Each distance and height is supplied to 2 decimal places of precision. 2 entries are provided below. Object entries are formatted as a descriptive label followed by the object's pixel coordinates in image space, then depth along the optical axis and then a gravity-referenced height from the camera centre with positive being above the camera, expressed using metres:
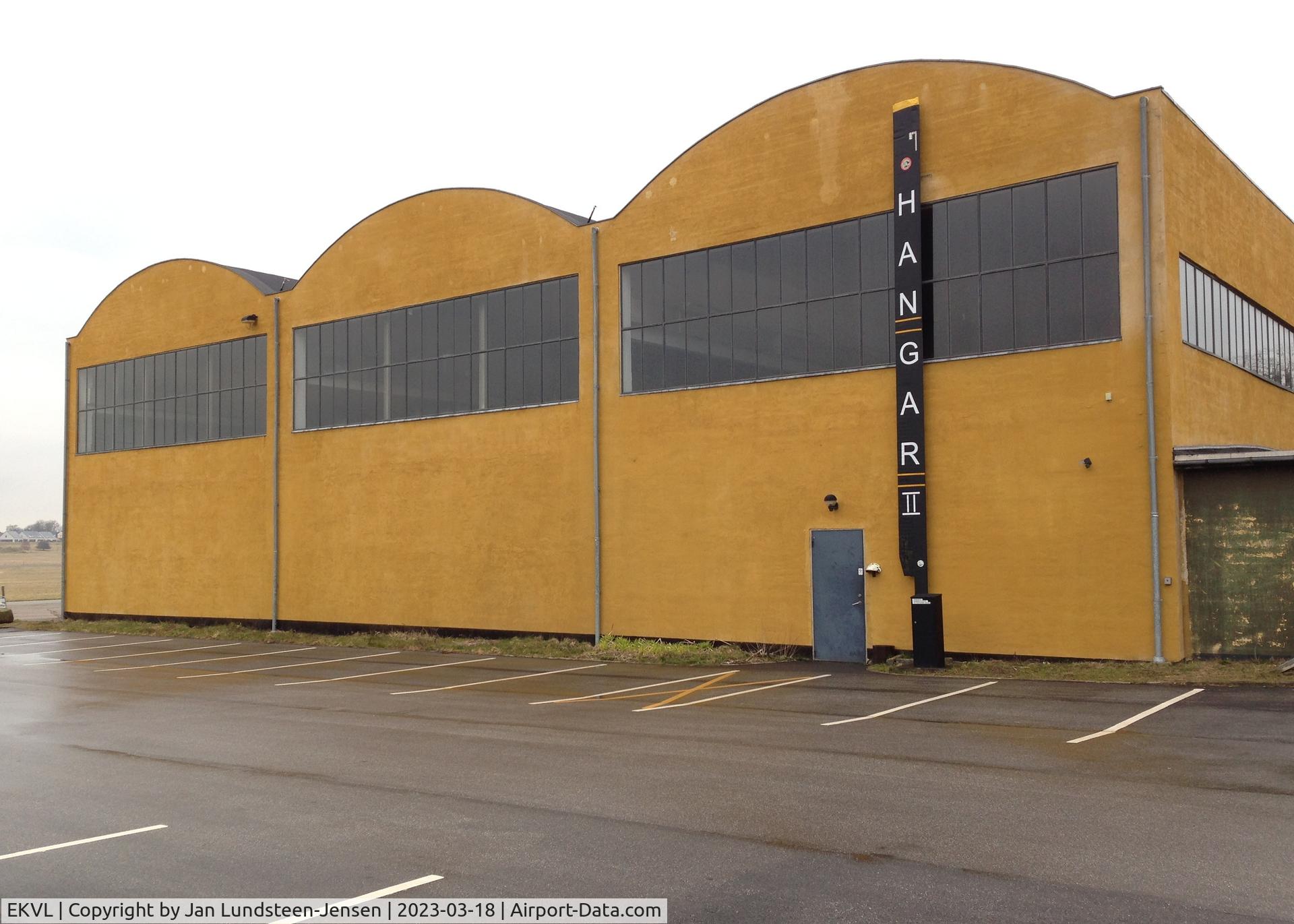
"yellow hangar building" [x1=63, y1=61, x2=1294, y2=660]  18.36 +2.69
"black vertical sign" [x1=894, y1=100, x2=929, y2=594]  20.30 +3.22
